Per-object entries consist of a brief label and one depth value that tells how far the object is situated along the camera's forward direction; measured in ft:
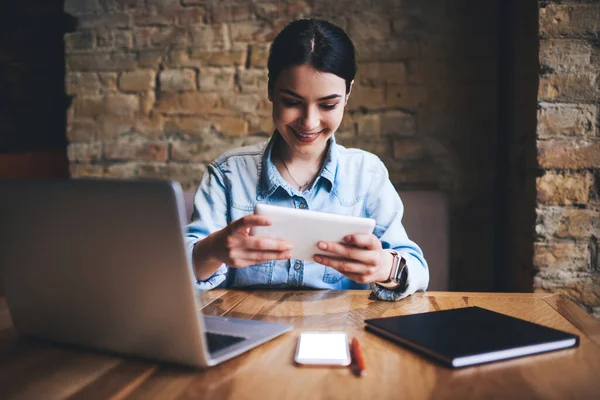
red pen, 2.16
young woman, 4.39
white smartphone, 2.26
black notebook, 2.27
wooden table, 1.97
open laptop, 1.91
